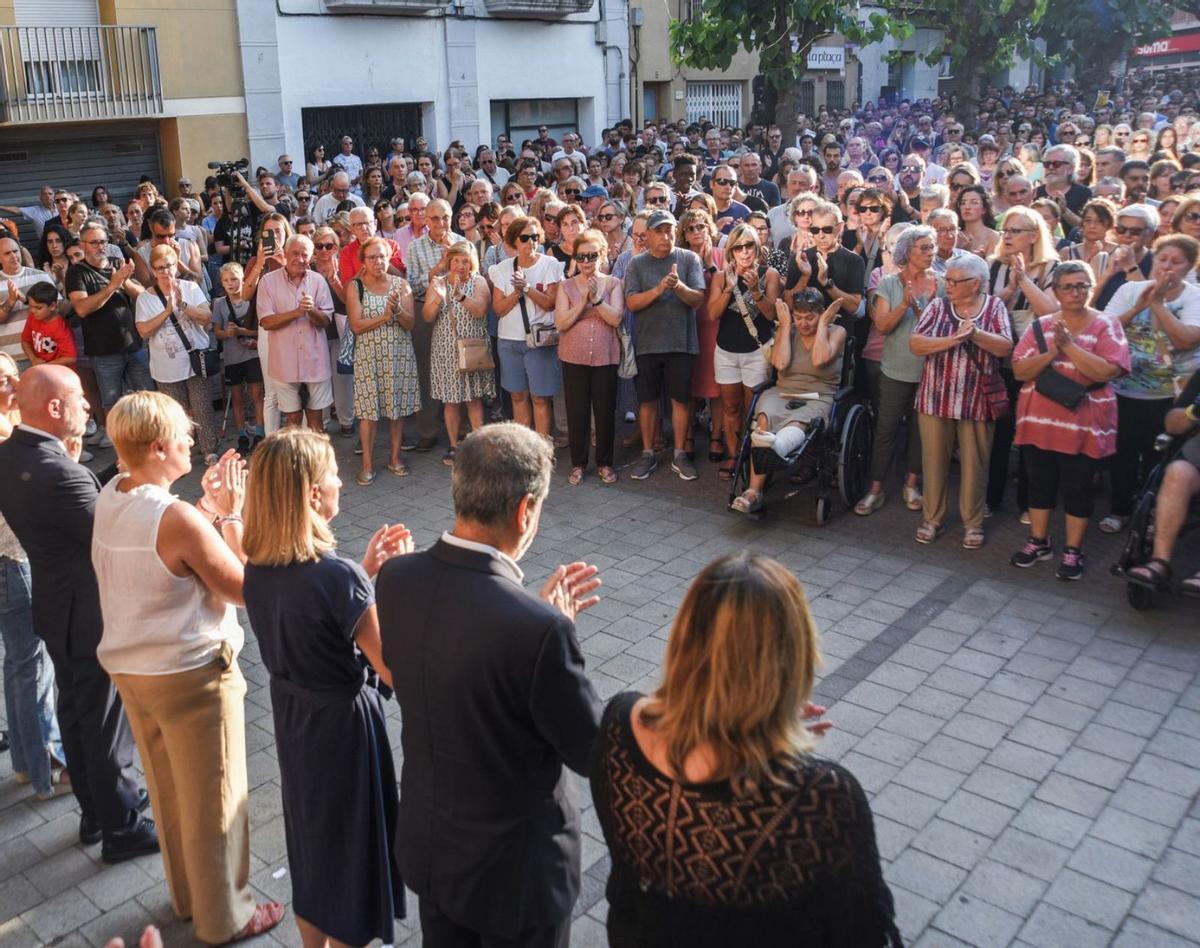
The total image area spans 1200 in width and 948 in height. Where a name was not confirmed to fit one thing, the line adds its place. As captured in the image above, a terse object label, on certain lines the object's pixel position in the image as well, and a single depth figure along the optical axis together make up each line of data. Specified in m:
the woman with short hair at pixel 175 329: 8.80
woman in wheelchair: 7.57
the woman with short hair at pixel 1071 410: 6.38
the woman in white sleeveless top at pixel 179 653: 3.64
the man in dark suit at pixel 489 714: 2.68
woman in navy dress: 3.26
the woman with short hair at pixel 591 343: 8.29
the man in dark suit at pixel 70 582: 4.23
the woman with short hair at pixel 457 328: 8.78
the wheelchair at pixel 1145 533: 6.23
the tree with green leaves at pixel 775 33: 17.97
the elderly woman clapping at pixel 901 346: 7.43
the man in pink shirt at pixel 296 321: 8.62
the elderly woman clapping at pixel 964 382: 6.91
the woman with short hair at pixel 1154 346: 6.70
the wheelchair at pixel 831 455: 7.53
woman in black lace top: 2.20
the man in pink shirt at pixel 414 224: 9.97
